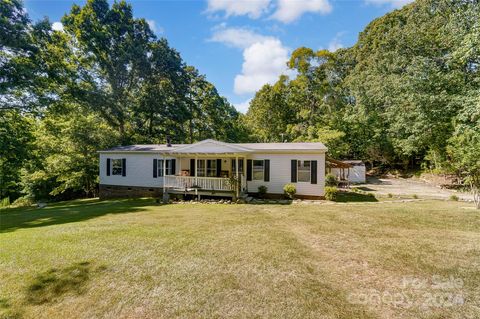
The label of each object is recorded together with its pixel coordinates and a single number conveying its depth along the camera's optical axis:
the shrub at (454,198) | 12.64
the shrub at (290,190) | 12.75
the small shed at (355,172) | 23.03
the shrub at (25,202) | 17.92
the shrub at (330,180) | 18.19
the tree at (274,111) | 31.34
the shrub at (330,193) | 12.73
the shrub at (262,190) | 13.41
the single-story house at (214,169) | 12.77
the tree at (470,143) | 10.80
